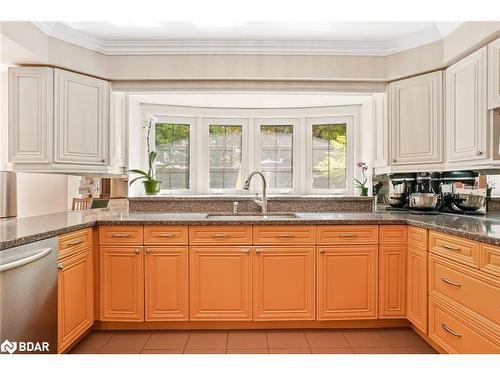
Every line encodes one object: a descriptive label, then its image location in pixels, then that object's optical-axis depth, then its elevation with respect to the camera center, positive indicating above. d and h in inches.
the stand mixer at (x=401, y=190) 116.0 -1.0
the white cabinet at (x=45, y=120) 95.9 +19.9
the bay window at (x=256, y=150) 139.2 +15.9
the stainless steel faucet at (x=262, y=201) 111.5 -5.1
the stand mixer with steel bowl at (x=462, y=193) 99.5 -1.8
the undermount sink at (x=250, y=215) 112.1 -10.0
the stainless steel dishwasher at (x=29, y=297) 61.2 -23.0
